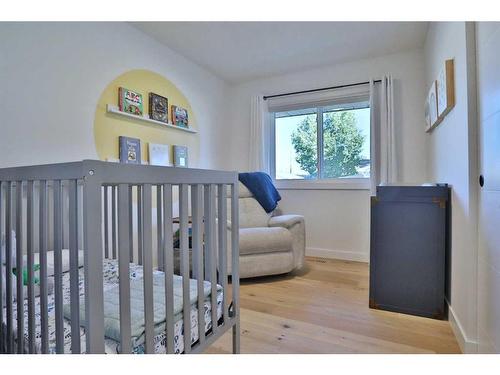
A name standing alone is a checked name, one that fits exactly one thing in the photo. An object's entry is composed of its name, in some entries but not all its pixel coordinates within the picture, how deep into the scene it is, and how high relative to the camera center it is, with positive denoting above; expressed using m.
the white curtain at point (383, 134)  2.85 +0.50
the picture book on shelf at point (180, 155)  2.88 +0.31
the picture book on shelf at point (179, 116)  2.87 +0.72
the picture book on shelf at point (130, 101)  2.36 +0.73
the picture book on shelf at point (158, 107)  2.63 +0.74
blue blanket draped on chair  2.97 -0.03
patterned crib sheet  0.81 -0.45
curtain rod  3.01 +1.07
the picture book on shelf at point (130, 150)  2.37 +0.31
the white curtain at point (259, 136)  3.43 +0.59
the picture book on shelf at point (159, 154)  2.63 +0.31
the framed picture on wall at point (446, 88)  1.61 +0.55
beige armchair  2.42 -0.54
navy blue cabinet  1.76 -0.42
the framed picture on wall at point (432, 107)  2.05 +0.58
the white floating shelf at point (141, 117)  2.26 +0.60
